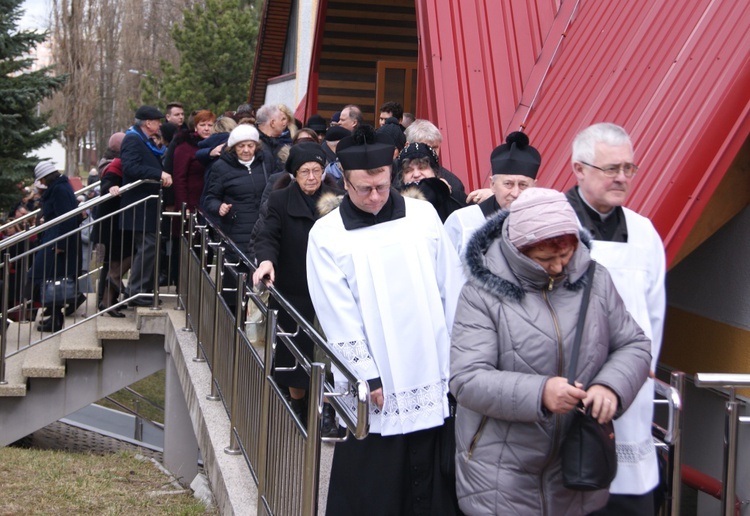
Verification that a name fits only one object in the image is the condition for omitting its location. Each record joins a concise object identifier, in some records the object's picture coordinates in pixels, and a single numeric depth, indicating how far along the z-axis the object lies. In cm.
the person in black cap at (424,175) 520
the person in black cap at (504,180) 441
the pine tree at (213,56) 3083
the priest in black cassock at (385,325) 372
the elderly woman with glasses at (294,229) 567
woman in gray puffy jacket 299
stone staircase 956
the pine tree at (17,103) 1823
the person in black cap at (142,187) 928
